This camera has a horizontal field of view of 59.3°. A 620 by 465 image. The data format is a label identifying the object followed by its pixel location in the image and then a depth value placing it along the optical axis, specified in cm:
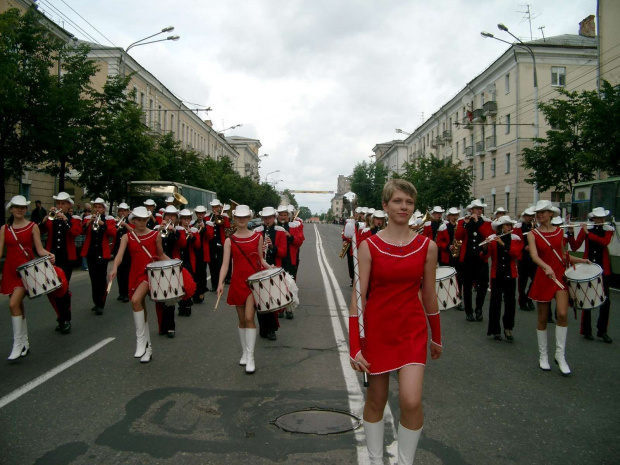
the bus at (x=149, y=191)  2542
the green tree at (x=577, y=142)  1962
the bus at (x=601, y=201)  1497
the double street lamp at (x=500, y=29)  2503
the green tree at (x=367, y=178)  8181
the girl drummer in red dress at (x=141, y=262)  670
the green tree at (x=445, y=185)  4031
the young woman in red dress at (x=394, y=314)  331
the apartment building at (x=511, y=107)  4275
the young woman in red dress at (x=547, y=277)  633
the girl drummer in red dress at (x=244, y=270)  637
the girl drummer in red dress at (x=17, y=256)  676
